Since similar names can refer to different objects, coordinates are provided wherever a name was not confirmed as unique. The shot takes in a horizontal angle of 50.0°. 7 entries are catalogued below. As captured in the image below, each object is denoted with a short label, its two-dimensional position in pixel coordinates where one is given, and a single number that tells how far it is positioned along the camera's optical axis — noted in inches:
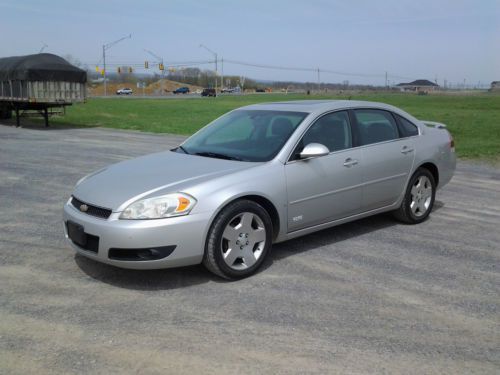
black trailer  846.4
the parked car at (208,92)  3201.3
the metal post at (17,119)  877.8
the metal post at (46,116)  881.1
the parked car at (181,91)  4421.3
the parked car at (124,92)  4156.0
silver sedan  169.3
